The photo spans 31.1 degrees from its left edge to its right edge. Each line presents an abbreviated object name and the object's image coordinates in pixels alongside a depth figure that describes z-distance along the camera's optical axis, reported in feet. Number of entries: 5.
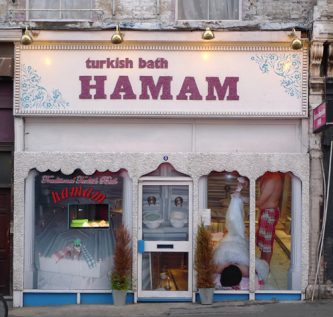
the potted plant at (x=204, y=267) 33.24
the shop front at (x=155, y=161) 34.14
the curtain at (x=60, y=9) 35.35
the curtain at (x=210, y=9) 35.42
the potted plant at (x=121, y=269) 33.40
